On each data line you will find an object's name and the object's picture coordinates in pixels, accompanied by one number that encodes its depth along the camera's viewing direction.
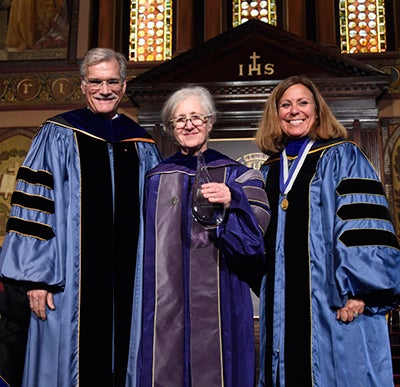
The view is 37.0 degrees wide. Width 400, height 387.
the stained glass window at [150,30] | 8.48
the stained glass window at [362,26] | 8.23
